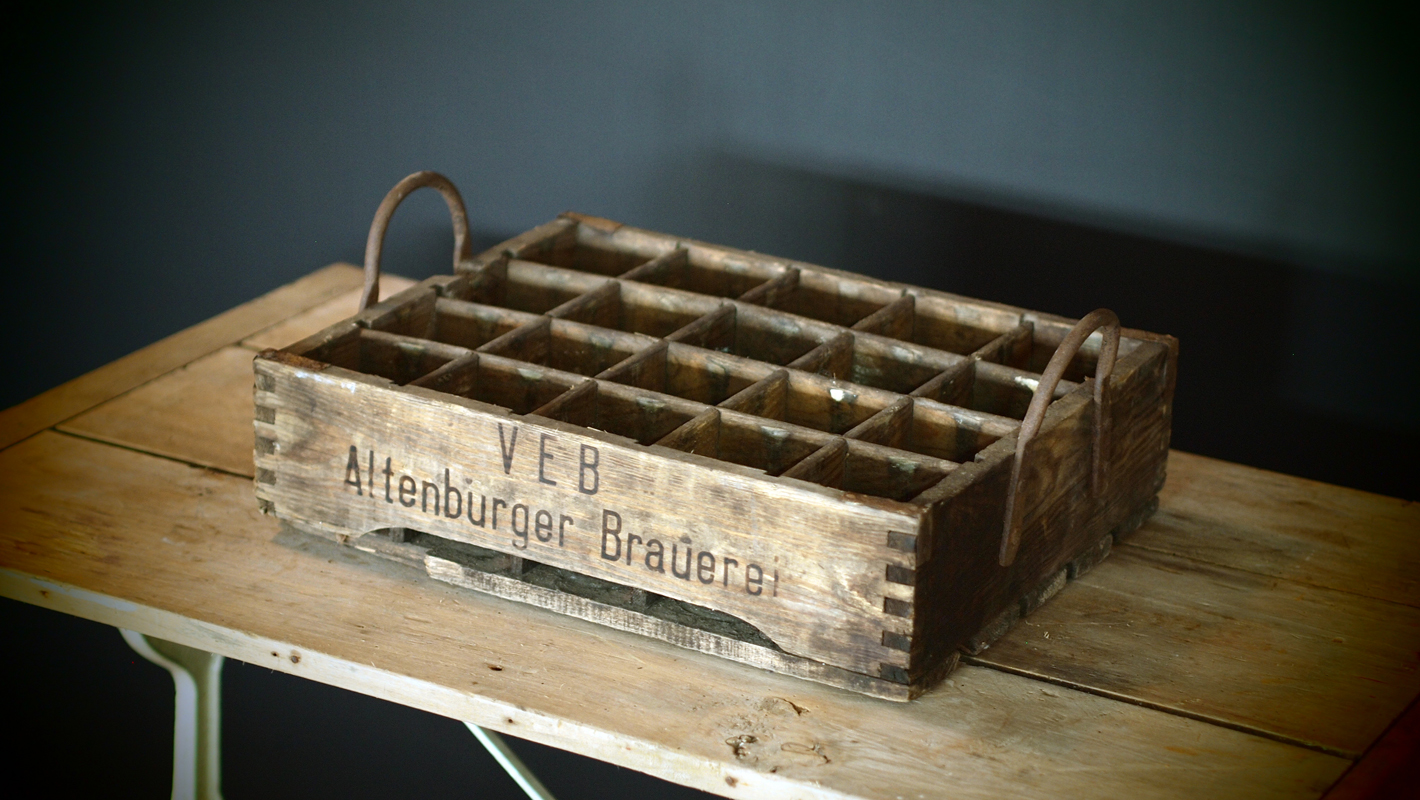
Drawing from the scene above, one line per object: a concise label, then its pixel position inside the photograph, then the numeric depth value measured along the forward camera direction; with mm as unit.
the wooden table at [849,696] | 1780
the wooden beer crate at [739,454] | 1809
